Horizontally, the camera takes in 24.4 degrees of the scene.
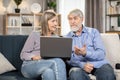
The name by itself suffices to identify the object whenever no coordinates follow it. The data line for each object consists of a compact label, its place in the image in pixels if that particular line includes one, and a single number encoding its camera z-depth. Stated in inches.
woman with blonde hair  101.3
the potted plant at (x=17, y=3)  256.5
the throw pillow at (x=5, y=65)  116.0
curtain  258.7
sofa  122.3
